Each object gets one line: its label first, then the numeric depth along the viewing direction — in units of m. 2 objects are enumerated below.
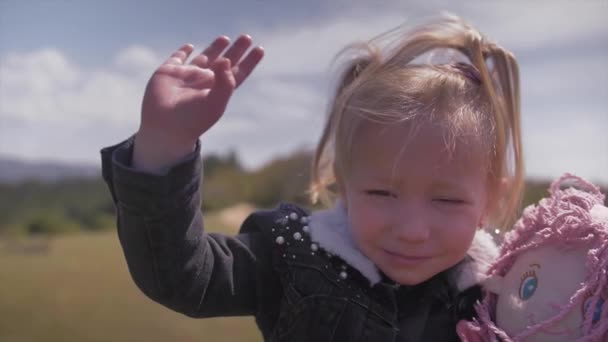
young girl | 0.91
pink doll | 0.92
